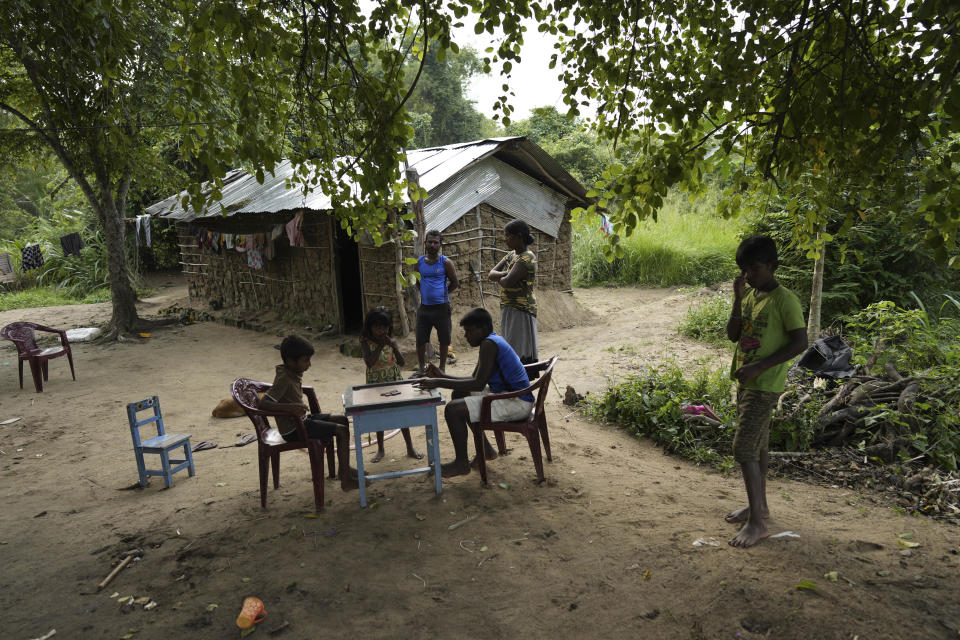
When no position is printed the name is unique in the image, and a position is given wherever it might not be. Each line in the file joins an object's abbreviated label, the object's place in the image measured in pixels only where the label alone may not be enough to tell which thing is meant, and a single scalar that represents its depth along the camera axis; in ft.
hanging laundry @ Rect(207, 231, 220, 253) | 41.14
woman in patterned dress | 16.26
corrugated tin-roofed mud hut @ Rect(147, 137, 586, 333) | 29.71
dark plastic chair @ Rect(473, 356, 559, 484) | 12.26
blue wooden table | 11.26
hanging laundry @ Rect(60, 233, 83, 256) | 54.86
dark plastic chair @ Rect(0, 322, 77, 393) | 24.57
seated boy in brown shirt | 12.01
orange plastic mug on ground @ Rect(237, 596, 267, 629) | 8.29
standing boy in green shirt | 9.45
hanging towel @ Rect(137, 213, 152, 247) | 45.21
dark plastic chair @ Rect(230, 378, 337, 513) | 11.65
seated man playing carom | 12.25
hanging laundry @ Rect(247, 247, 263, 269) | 36.78
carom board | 11.25
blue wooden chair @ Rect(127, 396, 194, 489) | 13.85
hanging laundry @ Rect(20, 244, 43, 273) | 57.26
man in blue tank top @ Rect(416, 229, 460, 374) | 21.35
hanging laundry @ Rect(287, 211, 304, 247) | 31.89
